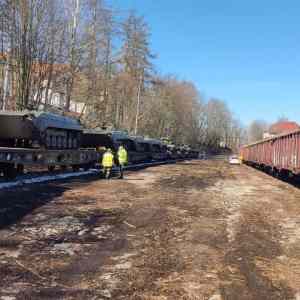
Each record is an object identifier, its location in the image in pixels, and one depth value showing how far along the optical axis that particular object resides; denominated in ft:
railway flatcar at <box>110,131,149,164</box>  65.32
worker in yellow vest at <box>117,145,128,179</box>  48.16
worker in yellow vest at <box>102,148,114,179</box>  45.36
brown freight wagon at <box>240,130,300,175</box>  43.92
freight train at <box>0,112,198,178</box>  36.96
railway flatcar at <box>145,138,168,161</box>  91.70
